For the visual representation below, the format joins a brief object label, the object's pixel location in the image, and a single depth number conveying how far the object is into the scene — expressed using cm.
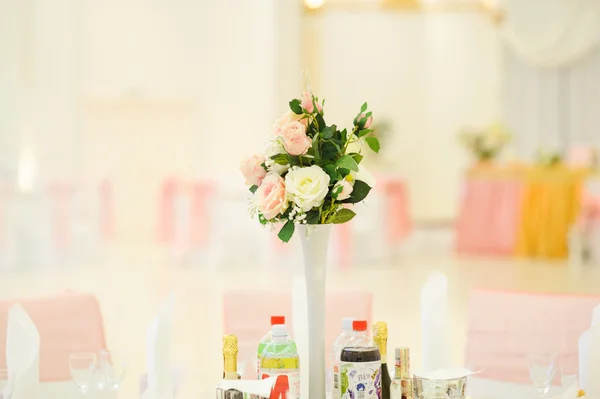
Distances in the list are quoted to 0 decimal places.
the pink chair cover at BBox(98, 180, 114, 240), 1009
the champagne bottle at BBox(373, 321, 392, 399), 190
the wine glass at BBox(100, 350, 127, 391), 203
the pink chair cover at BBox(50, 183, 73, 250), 943
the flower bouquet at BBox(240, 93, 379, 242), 183
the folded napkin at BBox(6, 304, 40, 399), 200
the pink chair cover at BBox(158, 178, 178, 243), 952
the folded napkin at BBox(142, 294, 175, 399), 210
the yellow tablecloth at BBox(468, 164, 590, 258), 979
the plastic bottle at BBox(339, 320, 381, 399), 182
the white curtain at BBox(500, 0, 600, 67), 1156
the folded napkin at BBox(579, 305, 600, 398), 197
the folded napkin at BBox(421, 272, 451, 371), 220
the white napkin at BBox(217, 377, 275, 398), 178
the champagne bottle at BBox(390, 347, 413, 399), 190
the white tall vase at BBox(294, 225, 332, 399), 196
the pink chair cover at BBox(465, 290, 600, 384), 254
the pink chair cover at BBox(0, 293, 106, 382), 255
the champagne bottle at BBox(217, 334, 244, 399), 188
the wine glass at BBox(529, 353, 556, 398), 207
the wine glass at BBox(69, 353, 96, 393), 203
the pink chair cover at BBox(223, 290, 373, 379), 269
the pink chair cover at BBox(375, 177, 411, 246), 974
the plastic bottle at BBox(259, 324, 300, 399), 186
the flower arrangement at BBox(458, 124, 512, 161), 1037
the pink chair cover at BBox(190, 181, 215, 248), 923
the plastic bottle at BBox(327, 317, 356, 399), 186
